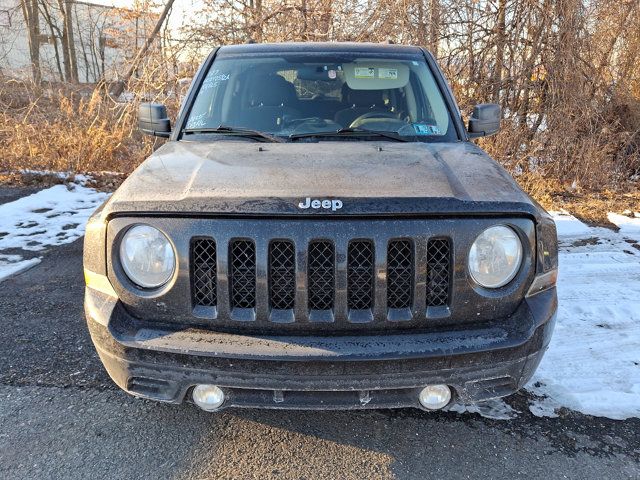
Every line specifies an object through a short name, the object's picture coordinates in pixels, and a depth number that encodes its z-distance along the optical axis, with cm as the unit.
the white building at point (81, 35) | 1081
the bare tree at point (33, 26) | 1893
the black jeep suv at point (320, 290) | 188
